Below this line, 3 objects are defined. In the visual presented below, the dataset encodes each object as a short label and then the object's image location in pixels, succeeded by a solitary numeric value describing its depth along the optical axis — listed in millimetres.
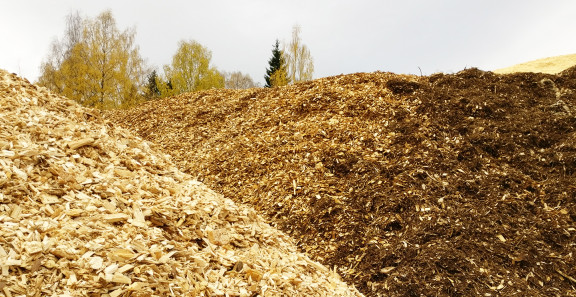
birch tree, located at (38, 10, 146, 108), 17062
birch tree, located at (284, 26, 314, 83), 22703
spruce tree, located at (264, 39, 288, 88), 29625
